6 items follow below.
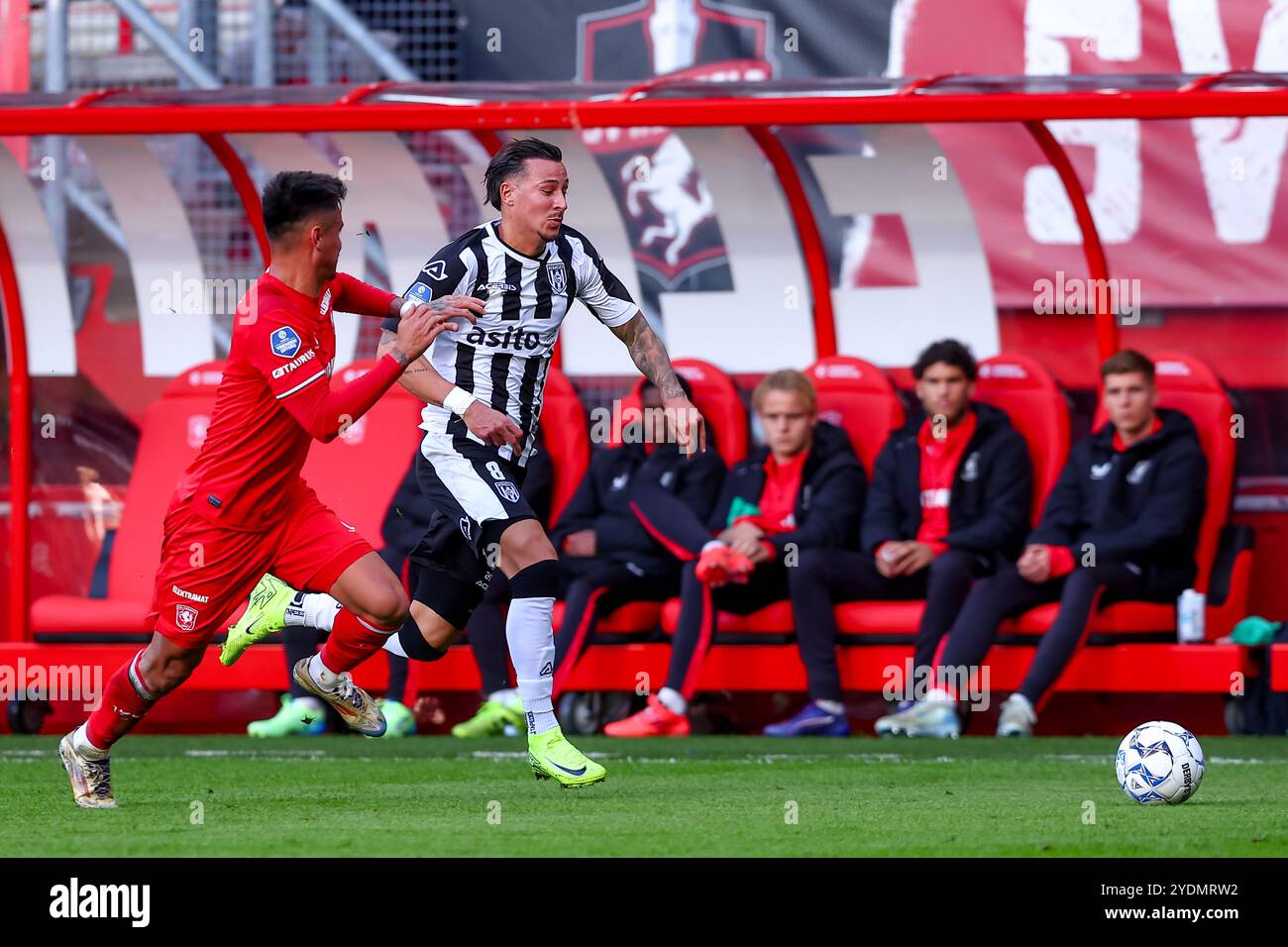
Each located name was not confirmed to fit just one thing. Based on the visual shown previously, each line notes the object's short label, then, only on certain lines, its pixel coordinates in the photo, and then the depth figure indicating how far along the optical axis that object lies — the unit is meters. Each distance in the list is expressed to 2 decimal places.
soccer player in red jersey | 10.45
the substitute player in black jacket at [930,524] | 15.53
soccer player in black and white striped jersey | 11.16
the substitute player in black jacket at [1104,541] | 15.20
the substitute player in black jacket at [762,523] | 15.59
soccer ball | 10.39
